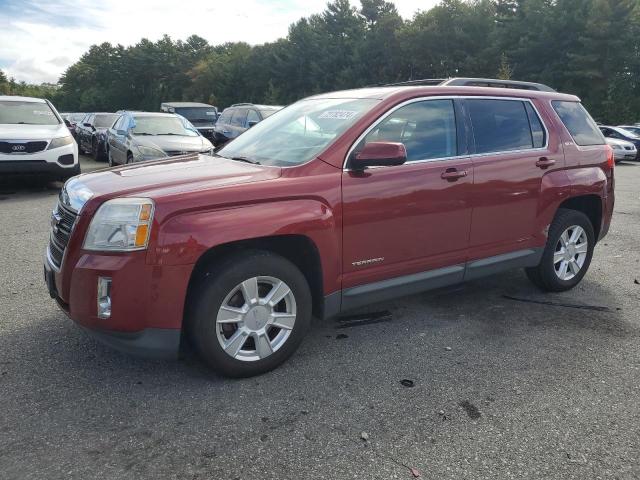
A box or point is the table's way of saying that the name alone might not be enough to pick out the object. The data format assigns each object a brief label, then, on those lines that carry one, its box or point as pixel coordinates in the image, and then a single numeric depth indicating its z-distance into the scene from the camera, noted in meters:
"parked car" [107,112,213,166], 10.29
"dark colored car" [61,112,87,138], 28.13
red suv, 2.87
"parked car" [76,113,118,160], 16.08
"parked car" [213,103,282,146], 14.14
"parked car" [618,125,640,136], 21.98
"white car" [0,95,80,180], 8.99
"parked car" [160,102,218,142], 18.70
